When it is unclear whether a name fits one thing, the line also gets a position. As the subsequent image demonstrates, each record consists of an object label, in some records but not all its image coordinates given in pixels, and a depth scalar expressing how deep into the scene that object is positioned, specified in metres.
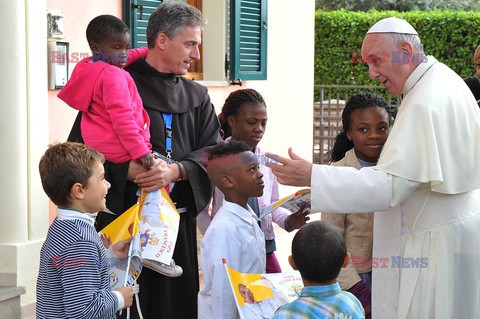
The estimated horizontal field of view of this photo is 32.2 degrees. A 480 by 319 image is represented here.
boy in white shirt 3.68
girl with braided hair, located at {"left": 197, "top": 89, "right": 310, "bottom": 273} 4.67
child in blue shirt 3.18
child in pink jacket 4.04
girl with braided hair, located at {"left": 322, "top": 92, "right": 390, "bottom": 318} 4.29
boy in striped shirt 3.21
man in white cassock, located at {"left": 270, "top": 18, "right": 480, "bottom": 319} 3.77
